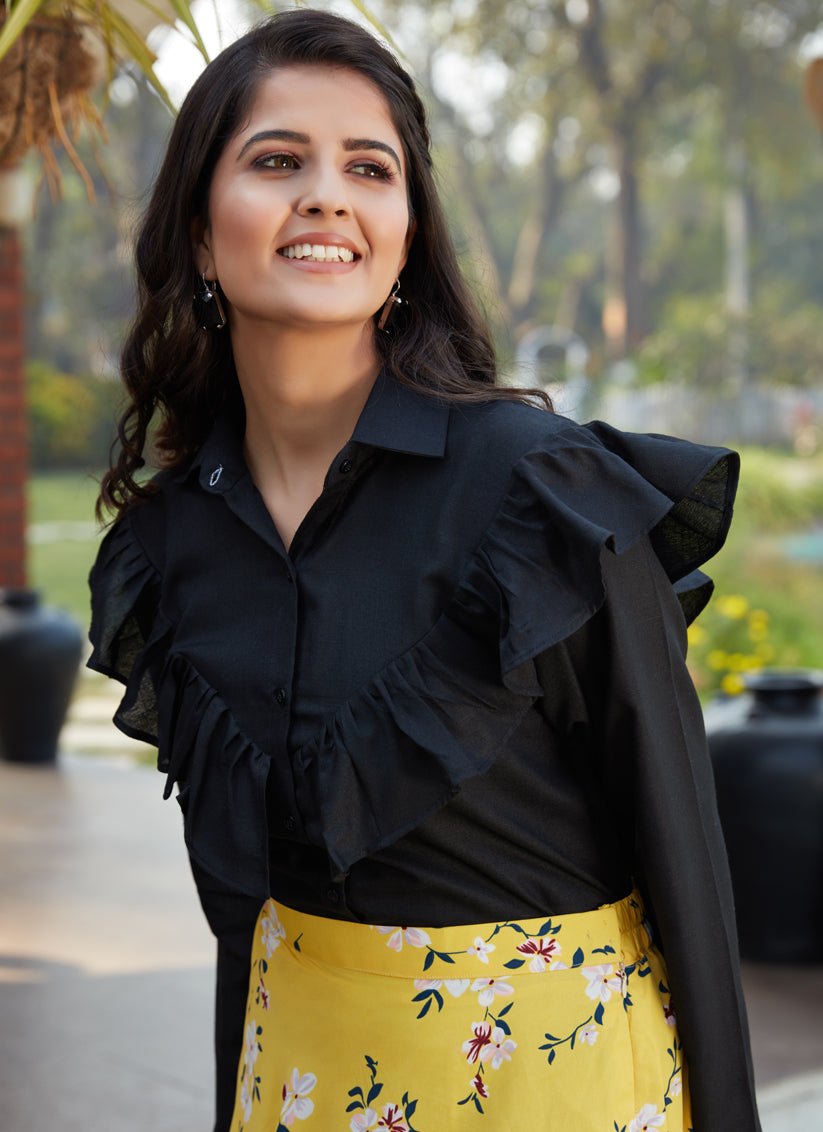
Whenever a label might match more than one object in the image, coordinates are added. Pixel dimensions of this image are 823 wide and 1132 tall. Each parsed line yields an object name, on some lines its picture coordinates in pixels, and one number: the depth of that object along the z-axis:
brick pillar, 6.68
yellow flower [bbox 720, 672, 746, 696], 5.17
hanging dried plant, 1.84
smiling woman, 1.31
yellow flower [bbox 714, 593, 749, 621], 6.86
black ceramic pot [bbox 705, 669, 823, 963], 3.77
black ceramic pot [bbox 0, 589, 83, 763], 6.13
